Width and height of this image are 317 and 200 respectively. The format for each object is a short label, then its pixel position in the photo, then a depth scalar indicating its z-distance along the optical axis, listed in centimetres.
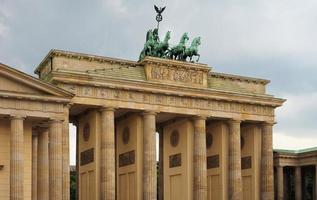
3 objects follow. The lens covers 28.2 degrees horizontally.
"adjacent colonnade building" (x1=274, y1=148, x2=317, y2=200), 7331
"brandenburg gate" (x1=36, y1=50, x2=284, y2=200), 5894
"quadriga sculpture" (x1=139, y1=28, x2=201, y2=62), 6397
